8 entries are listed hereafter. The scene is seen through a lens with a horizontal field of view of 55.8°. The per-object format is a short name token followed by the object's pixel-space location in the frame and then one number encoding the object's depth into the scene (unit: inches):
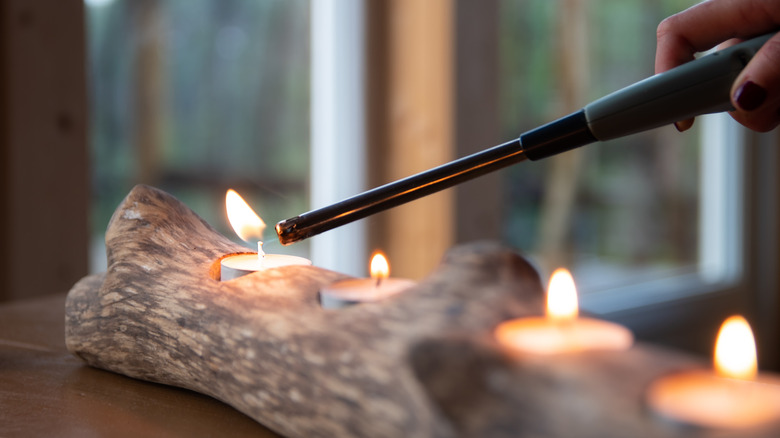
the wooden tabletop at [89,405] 17.3
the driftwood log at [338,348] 12.1
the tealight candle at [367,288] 16.7
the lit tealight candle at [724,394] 10.7
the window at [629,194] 74.5
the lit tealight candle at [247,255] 19.8
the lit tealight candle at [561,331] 12.9
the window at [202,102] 47.9
